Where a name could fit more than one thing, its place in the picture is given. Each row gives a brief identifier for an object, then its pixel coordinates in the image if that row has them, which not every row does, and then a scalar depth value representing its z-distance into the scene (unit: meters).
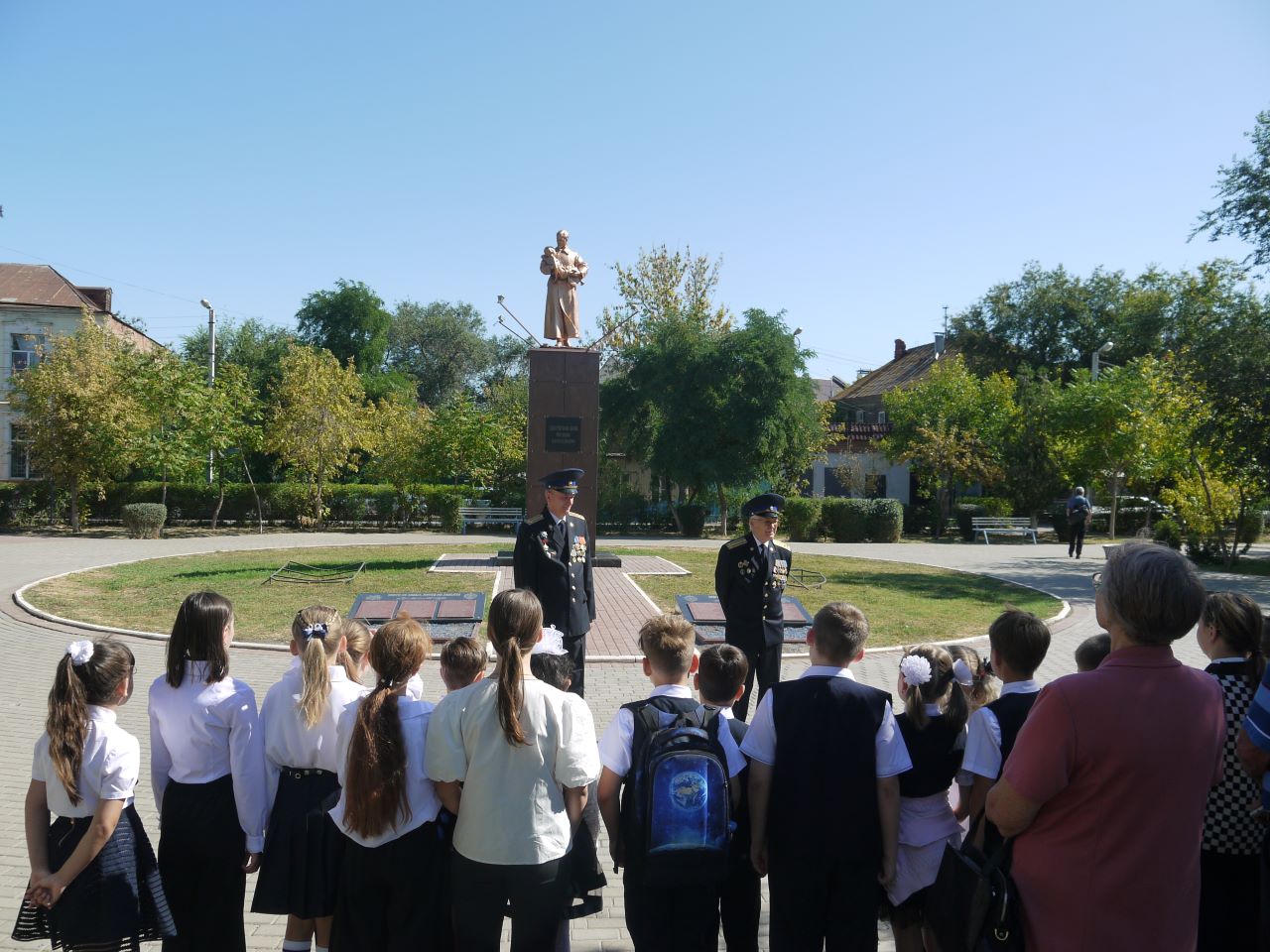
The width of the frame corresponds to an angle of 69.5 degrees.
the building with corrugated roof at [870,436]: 36.72
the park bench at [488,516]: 29.25
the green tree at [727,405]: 28.84
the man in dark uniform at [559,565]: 6.91
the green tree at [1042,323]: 48.62
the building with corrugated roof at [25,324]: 36.59
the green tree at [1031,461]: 32.44
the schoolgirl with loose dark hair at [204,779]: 3.18
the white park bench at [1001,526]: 29.12
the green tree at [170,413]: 27.14
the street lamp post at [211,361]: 29.59
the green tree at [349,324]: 52.19
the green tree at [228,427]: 28.31
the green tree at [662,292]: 39.59
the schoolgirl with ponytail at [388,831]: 2.96
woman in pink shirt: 2.22
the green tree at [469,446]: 29.81
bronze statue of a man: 16.08
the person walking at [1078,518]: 22.56
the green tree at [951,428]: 31.80
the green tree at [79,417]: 26.28
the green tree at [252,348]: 44.28
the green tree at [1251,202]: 19.61
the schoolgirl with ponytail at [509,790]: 2.97
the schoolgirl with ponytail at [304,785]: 3.17
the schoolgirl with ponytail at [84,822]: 2.91
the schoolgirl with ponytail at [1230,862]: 2.95
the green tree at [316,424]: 28.77
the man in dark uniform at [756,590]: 6.51
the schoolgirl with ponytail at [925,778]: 3.18
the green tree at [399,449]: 29.58
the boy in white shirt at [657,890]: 3.01
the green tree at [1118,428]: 25.11
